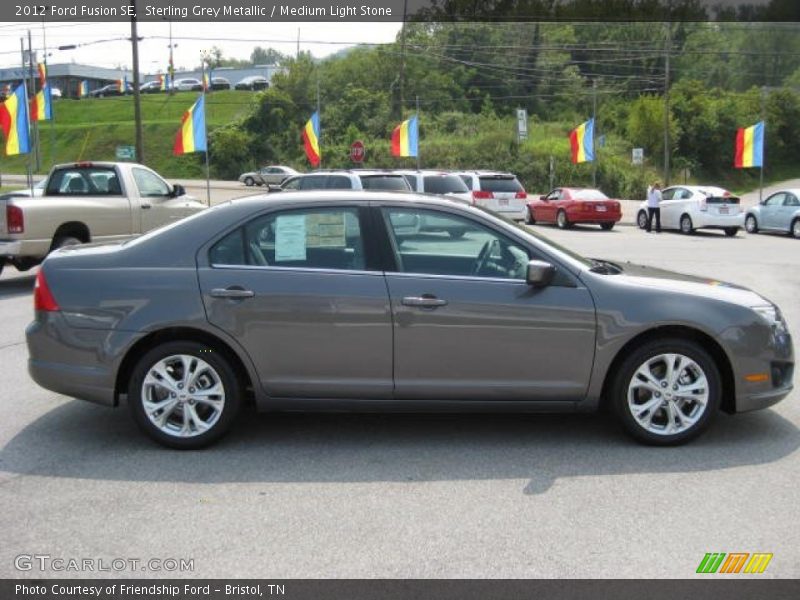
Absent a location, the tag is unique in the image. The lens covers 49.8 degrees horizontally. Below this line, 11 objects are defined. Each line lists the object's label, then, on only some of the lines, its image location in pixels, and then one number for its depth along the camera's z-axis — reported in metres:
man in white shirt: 27.16
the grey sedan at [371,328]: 5.26
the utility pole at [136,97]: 29.33
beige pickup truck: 12.33
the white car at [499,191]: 26.64
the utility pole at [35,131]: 48.64
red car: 27.47
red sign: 42.09
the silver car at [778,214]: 24.67
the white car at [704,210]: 25.59
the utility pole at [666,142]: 46.72
